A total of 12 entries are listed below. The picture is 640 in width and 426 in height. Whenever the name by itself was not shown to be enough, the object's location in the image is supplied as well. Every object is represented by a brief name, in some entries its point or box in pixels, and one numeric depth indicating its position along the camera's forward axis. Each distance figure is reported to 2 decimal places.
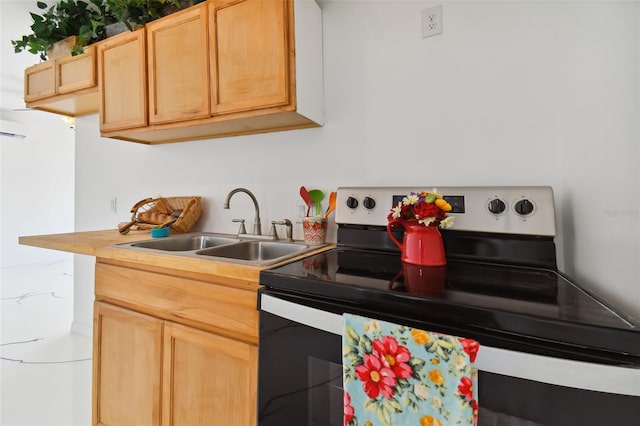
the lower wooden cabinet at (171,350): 0.95
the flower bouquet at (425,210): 0.93
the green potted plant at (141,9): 1.52
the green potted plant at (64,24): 1.83
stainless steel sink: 1.30
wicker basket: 1.66
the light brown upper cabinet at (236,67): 1.22
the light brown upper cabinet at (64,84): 1.77
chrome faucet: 1.51
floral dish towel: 0.54
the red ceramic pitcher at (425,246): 0.95
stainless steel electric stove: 0.49
